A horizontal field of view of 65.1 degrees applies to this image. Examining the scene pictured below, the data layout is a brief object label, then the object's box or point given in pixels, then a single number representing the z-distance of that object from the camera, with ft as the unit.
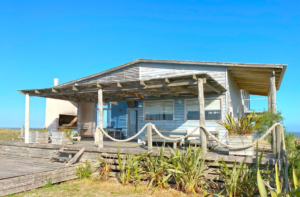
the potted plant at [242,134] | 20.04
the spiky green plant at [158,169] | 20.45
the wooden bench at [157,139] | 26.63
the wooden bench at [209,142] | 26.55
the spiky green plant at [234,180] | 17.54
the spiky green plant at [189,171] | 19.22
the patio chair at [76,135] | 39.63
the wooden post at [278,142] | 18.86
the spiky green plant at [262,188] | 9.11
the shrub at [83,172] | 24.31
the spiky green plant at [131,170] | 21.88
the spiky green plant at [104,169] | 23.54
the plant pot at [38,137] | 33.24
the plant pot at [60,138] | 31.40
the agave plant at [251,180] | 17.33
